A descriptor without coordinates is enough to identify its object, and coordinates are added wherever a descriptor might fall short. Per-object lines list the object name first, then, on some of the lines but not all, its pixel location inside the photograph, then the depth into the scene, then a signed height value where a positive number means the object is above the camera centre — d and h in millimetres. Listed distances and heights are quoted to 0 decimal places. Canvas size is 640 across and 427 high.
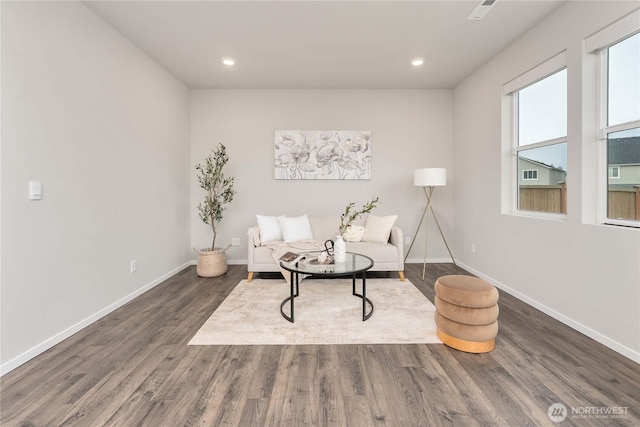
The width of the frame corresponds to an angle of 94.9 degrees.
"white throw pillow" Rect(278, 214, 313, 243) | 4027 -272
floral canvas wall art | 4648 +879
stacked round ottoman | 2033 -744
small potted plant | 3237 -128
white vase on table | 2854 -405
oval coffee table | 2510 -520
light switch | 2055 +136
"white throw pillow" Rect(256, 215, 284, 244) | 3988 -268
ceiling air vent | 2508 +1775
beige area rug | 2283 -978
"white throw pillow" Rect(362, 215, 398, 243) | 4000 -271
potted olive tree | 4023 +139
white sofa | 3766 -578
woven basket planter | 4004 -748
